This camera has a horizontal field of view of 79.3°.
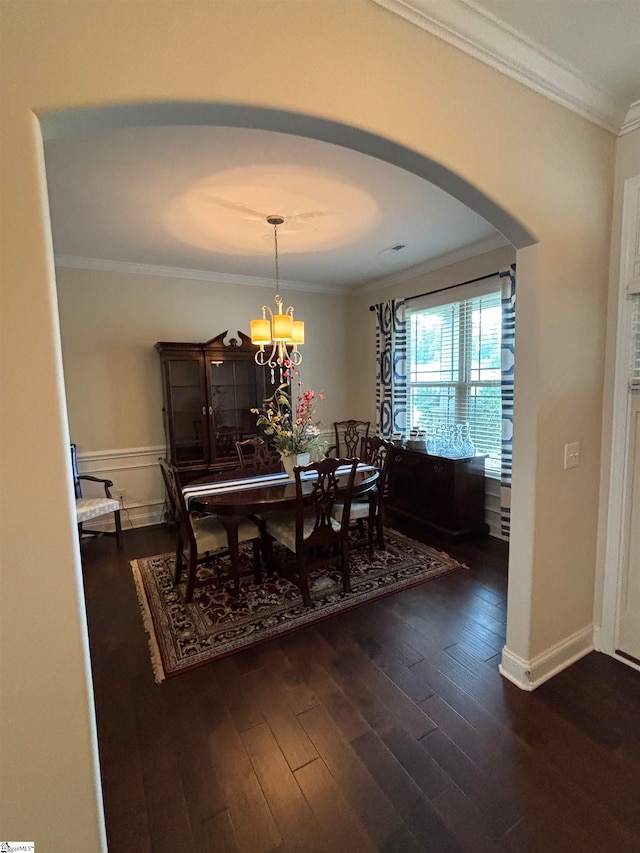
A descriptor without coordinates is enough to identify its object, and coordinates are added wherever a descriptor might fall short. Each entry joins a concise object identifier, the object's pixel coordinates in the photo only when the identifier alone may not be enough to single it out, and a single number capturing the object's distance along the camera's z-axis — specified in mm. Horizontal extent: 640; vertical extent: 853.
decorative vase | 3027
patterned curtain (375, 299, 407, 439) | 4480
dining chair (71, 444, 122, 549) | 3356
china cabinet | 4019
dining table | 2494
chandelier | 2798
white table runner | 2792
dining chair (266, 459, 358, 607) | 2502
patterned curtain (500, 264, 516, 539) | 3246
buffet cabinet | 3553
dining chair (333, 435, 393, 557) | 3211
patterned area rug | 2244
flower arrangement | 3002
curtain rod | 3500
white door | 1888
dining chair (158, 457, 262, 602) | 2555
